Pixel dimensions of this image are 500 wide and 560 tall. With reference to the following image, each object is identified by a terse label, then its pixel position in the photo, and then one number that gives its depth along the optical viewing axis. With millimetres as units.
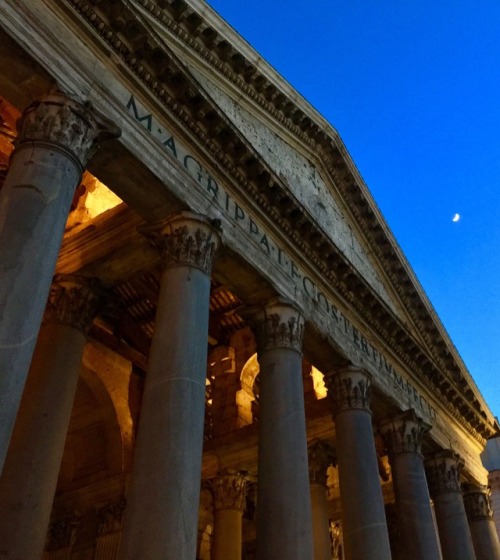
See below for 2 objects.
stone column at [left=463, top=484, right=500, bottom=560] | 14609
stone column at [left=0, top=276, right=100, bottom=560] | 6574
